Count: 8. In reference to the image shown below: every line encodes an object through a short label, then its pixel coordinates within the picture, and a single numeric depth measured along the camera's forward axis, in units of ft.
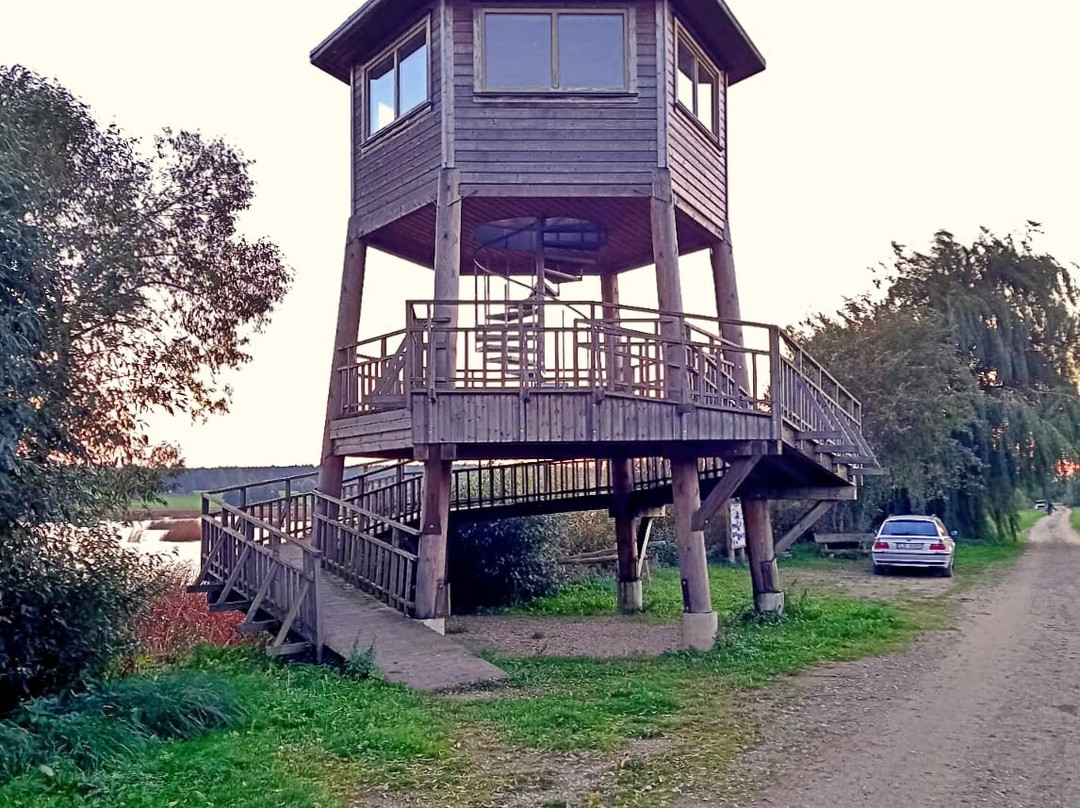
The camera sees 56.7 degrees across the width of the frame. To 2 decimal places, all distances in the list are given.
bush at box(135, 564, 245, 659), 38.17
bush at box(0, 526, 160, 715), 22.56
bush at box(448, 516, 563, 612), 59.52
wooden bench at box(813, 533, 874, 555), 95.86
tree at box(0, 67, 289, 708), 21.77
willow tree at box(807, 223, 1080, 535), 91.20
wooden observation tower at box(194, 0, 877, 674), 35.35
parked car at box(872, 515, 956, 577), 75.92
